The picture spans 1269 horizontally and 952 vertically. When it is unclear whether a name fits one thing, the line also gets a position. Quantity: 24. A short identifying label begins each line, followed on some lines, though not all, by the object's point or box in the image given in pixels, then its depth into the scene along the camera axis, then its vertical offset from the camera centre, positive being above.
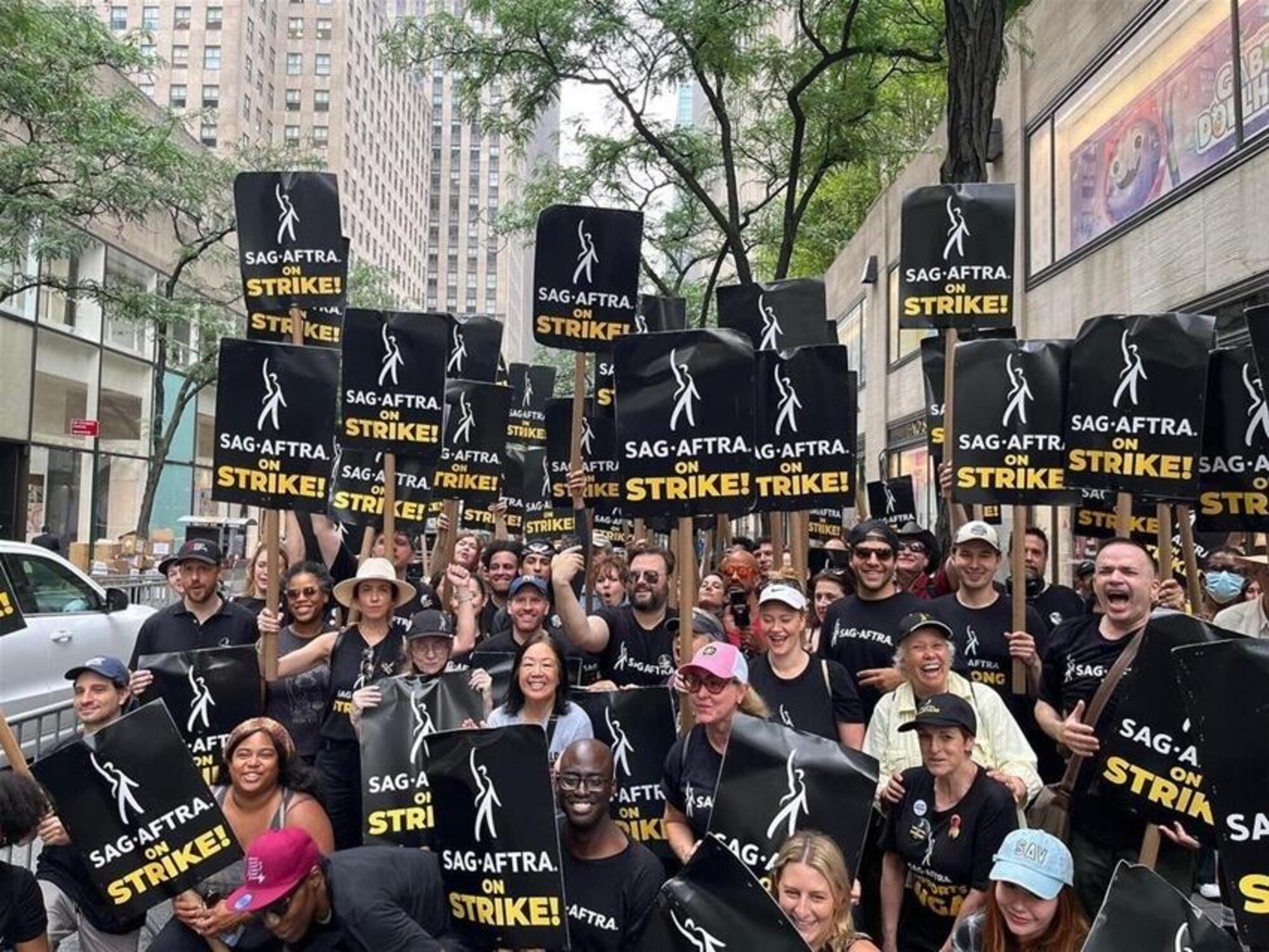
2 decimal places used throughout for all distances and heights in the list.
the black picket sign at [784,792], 3.93 -0.86
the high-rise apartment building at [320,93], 77.62 +34.02
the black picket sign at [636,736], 5.11 -0.89
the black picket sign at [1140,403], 5.42 +0.70
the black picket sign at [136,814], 4.20 -1.04
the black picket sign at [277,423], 6.48 +0.62
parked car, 8.48 -0.79
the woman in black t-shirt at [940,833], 4.06 -1.04
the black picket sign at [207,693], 5.43 -0.77
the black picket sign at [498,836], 3.98 -1.05
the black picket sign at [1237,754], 3.02 -0.55
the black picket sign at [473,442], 9.20 +0.75
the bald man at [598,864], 4.06 -1.17
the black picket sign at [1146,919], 2.94 -0.95
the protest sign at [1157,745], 3.61 -0.63
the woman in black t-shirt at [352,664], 5.44 -0.65
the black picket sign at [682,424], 5.39 +0.54
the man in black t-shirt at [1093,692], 4.10 -0.61
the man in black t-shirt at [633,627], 5.98 -0.47
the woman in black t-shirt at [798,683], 4.85 -0.60
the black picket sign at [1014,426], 6.14 +0.64
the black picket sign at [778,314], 8.79 +1.73
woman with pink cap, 4.46 -0.75
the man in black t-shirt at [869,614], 5.68 -0.36
